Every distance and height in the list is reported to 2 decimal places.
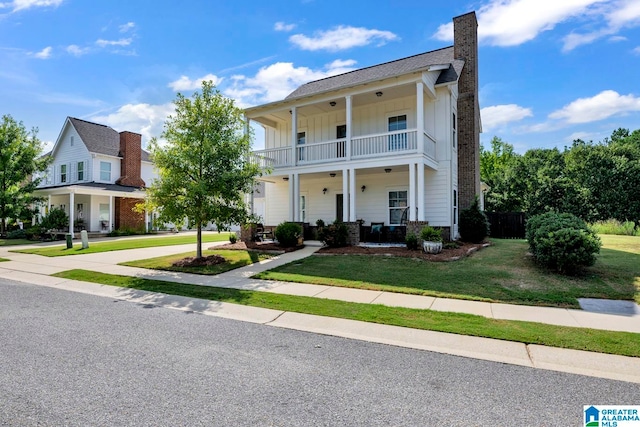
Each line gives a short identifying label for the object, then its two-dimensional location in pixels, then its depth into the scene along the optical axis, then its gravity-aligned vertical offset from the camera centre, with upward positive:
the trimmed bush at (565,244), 8.60 -0.65
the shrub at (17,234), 24.42 -0.95
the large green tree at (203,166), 11.68 +1.87
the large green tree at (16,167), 23.92 +3.95
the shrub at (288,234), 15.07 -0.63
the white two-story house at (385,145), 14.77 +3.48
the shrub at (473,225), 15.56 -0.29
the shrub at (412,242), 12.88 -0.86
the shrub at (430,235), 12.31 -0.58
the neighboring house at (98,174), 26.88 +3.82
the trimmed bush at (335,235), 14.35 -0.65
